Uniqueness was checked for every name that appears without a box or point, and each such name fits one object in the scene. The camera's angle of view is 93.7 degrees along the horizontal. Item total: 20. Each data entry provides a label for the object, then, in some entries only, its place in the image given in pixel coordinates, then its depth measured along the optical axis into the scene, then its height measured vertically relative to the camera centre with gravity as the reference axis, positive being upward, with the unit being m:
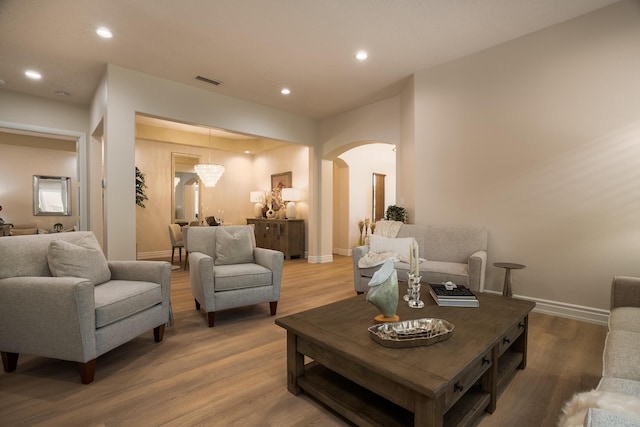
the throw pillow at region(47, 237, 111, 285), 2.13 -0.37
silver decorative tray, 1.39 -0.61
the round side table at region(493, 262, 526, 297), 3.03 -0.74
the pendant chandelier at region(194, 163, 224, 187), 6.25 +0.79
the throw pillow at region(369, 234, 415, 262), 3.53 -0.43
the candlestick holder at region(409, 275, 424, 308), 1.94 -0.57
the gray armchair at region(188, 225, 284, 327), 2.76 -0.60
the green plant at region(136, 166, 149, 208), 5.40 +0.43
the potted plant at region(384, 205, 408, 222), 4.24 -0.08
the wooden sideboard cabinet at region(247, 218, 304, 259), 6.46 -0.58
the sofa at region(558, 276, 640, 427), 0.68 -0.63
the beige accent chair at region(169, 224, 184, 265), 5.73 -0.50
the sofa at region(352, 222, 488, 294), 3.11 -0.50
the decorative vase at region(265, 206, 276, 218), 7.05 -0.10
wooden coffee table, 1.19 -0.67
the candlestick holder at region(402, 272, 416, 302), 1.99 -0.55
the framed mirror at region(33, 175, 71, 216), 6.49 +0.35
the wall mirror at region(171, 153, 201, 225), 6.93 +0.48
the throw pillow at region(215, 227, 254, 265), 3.22 -0.41
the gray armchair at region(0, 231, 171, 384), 1.83 -0.61
